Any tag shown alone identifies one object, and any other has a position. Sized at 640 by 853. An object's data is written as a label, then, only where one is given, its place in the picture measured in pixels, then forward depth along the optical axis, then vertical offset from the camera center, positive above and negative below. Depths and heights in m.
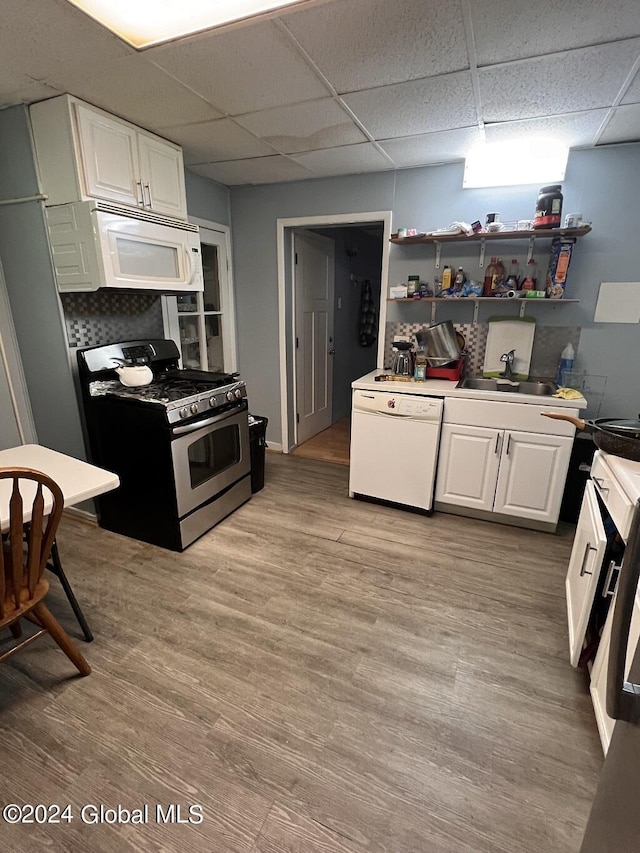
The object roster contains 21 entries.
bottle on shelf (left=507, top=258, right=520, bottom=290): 2.73 +0.20
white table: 1.42 -0.64
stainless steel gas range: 2.18 -0.77
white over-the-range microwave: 2.05 +0.29
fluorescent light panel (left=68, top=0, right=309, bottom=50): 1.35 +0.96
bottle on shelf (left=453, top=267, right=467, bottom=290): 2.88 +0.18
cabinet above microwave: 1.97 +0.73
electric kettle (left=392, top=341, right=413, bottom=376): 2.91 -0.39
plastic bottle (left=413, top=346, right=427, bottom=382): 2.80 -0.42
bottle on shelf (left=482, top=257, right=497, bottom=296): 2.78 +0.18
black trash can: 3.01 -1.03
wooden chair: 1.21 -0.83
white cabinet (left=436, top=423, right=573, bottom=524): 2.42 -0.99
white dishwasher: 2.60 -0.91
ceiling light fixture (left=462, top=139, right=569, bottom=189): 2.47 +0.89
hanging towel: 5.16 -0.11
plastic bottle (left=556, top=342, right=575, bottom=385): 2.71 -0.35
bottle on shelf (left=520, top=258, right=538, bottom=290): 2.70 +0.19
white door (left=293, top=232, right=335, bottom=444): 3.72 -0.24
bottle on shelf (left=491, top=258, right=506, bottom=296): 2.76 +0.19
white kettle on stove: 2.44 -0.42
